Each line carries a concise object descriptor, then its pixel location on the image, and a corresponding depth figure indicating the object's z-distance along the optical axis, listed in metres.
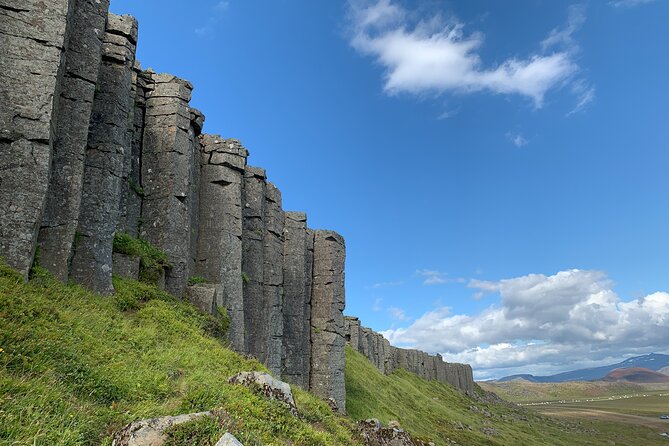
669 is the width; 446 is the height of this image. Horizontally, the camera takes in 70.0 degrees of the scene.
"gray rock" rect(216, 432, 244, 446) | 9.21
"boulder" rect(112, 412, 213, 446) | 9.38
